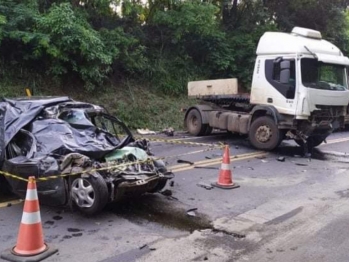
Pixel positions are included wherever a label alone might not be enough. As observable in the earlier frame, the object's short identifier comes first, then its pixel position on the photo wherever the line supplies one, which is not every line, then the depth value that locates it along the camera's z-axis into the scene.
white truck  11.17
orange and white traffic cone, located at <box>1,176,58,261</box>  4.26
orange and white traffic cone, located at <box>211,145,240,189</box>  7.36
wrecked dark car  5.52
